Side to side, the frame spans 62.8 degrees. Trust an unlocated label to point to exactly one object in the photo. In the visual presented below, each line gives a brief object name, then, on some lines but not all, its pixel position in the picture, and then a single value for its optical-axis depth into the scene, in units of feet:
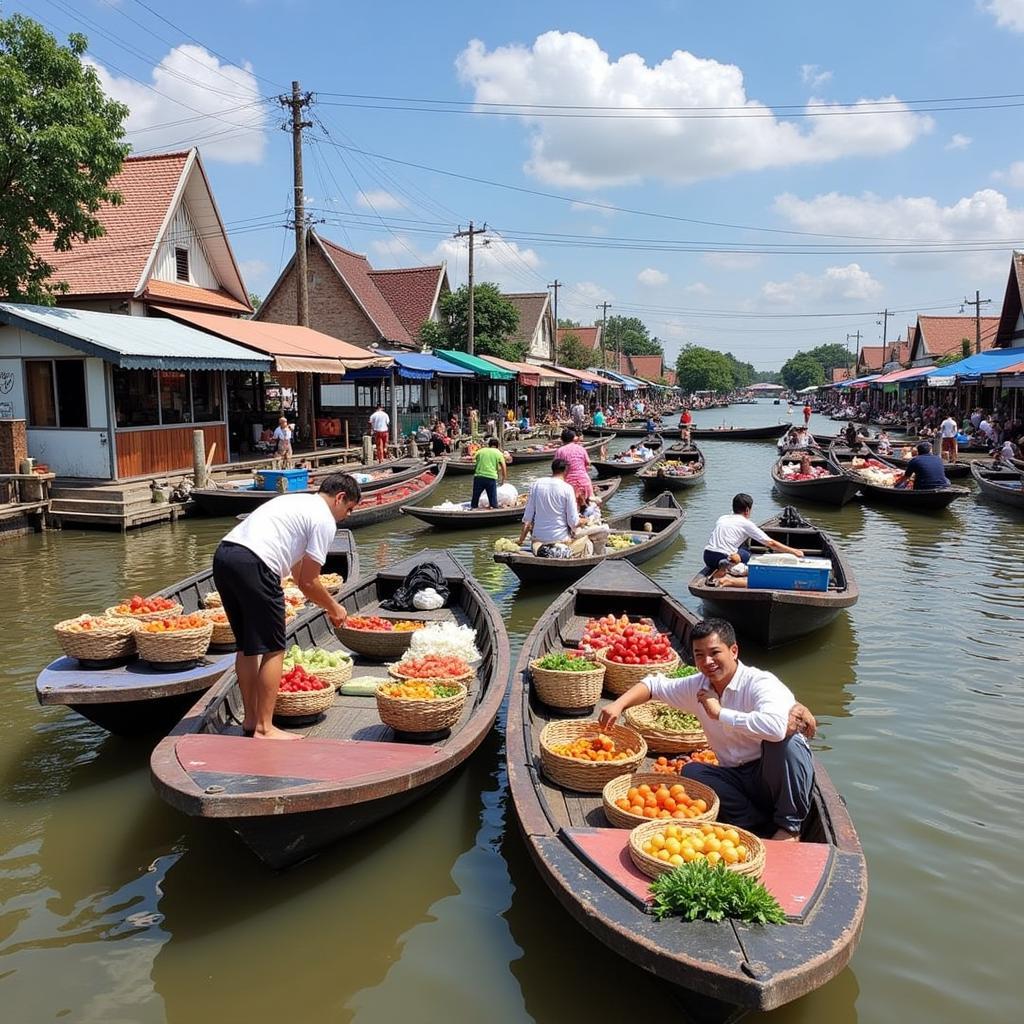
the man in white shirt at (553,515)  37.19
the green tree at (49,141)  49.57
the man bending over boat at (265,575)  17.25
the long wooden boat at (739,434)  141.59
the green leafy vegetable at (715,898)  11.53
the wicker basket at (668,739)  18.28
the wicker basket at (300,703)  19.54
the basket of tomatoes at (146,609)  23.31
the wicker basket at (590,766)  16.47
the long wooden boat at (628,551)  36.86
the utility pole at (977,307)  154.71
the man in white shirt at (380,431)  84.12
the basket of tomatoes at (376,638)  24.39
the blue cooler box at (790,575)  29.19
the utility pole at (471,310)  114.73
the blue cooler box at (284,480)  57.98
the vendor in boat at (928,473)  61.46
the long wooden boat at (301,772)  13.73
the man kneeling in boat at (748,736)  14.57
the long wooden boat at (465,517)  52.16
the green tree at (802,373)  537.24
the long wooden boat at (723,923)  10.60
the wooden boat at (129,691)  19.01
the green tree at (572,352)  196.03
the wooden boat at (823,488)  64.28
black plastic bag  29.63
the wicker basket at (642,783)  14.17
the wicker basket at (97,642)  20.76
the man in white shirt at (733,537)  31.89
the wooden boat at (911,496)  60.64
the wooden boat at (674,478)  77.00
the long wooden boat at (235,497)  56.90
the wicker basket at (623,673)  22.00
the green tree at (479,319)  123.54
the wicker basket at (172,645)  20.83
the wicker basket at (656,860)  12.32
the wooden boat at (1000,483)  62.03
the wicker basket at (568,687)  20.49
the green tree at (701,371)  416.46
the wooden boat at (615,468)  81.47
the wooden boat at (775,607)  28.43
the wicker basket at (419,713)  18.19
